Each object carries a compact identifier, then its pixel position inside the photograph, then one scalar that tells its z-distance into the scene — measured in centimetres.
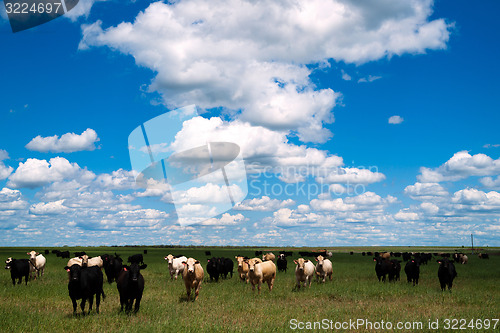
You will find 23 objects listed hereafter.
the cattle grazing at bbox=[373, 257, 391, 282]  2781
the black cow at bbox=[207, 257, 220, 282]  2727
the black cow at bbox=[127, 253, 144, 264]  3796
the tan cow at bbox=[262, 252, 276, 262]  3745
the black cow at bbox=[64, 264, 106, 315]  1383
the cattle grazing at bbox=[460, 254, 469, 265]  5591
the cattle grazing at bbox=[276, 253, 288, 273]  3668
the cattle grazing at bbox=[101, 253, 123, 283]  2395
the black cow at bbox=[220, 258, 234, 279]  2888
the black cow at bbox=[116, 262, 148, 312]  1418
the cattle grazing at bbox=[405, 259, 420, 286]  2591
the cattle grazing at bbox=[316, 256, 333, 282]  2631
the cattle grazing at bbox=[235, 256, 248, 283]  2499
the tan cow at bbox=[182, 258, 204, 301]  1782
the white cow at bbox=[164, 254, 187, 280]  2889
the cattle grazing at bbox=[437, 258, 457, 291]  2213
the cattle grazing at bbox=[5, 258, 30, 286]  2428
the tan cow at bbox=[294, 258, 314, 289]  2170
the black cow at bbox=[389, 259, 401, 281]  2796
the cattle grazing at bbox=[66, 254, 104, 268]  2366
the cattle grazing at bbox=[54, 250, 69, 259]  5994
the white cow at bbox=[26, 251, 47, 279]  2815
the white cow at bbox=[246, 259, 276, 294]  2052
